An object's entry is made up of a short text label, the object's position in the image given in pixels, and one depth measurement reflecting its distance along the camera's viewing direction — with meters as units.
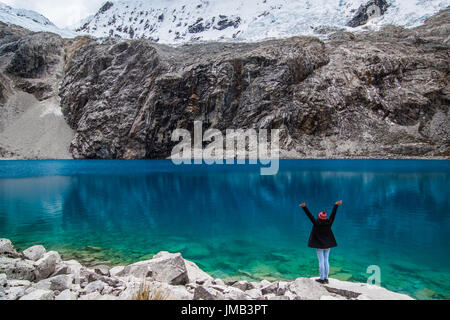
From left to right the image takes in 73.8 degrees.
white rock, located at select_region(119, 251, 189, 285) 8.21
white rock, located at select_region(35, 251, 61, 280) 7.91
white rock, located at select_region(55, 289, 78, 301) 5.96
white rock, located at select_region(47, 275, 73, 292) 6.80
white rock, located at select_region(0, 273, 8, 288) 6.70
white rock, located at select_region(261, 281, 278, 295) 7.51
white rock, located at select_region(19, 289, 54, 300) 5.73
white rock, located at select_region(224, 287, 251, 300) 6.23
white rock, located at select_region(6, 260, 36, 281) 7.57
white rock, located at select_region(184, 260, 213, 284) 8.85
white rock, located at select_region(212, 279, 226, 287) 8.54
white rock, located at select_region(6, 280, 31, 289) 6.86
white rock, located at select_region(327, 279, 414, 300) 6.74
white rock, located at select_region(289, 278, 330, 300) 6.90
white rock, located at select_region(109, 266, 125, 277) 8.77
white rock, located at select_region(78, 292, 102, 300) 6.29
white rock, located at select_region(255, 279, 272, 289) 8.36
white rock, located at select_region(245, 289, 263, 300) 7.11
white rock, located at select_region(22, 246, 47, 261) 9.86
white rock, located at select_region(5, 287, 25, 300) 5.99
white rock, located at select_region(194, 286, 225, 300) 6.16
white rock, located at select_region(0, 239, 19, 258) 9.95
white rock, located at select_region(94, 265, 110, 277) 8.46
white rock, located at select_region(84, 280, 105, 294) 6.77
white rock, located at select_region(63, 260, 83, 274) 8.33
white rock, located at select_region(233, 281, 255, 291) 8.01
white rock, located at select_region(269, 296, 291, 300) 6.50
